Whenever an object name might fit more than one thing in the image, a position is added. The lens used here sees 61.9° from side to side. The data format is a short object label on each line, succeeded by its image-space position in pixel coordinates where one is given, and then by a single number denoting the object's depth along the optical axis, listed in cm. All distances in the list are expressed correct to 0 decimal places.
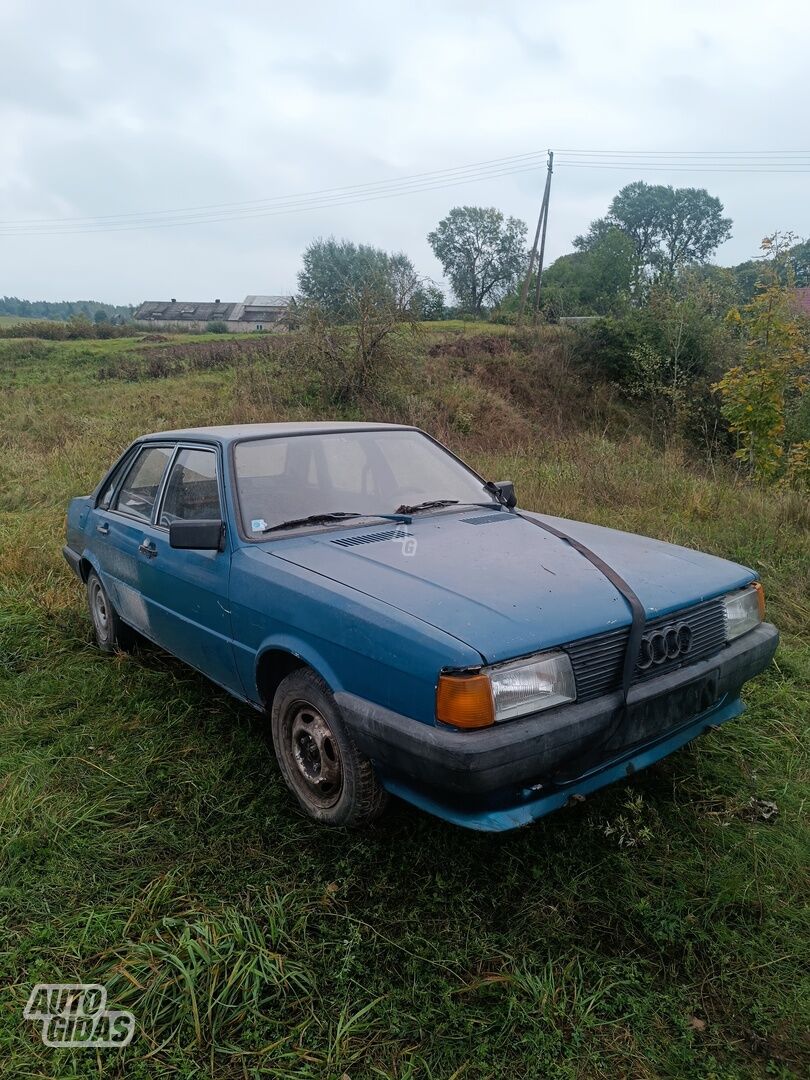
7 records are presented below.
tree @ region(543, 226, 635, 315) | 4112
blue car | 208
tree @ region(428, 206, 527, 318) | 6650
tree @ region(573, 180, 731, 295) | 7388
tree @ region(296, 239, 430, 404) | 1539
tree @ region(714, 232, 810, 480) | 787
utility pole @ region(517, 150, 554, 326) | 2984
